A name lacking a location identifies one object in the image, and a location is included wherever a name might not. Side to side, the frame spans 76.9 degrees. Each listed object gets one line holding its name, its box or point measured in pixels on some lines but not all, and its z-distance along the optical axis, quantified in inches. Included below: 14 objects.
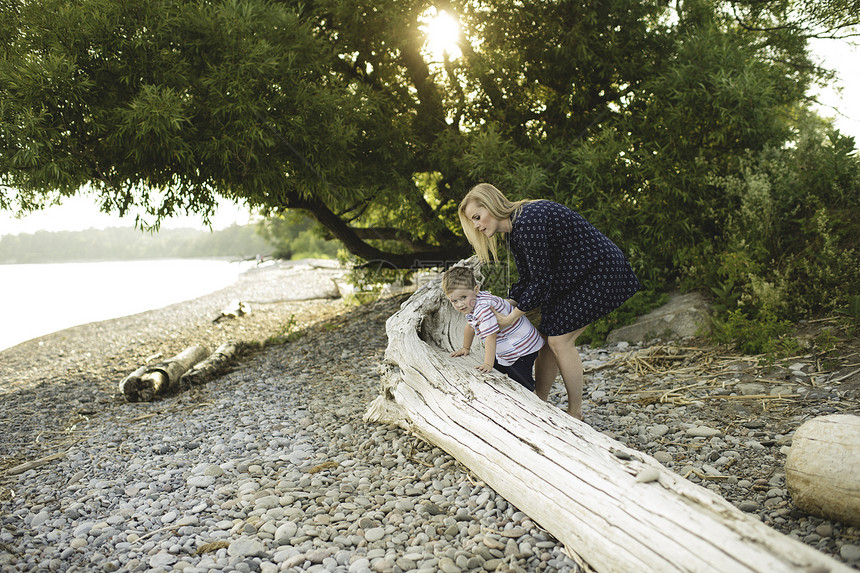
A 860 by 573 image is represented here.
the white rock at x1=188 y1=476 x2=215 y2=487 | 147.7
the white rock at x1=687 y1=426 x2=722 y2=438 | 151.6
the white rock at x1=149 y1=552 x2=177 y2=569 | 109.1
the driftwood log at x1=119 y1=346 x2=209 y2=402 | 251.8
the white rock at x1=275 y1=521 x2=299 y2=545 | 116.0
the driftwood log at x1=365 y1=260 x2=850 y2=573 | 77.7
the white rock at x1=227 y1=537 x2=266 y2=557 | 110.9
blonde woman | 143.9
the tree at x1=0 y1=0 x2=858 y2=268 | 233.9
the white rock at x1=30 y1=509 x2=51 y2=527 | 132.8
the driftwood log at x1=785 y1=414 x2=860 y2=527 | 99.4
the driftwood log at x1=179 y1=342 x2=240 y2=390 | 266.4
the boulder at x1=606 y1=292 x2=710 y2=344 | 237.6
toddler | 151.2
